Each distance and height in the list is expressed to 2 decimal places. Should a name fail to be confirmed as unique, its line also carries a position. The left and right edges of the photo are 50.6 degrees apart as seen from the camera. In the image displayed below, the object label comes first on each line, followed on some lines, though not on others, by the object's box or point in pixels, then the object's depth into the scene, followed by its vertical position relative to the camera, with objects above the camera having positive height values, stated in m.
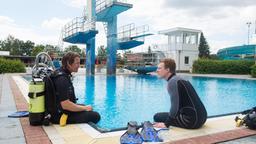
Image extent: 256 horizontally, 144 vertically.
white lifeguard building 31.55 +2.04
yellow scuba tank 3.97 -0.57
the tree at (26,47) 68.75 +4.15
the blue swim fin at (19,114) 4.67 -0.90
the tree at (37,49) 53.88 +2.91
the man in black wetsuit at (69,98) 3.80 -0.50
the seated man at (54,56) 21.27 +0.65
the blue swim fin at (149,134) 3.38 -0.90
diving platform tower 23.19 +2.76
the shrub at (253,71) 21.25 -0.68
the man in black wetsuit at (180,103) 3.81 -0.57
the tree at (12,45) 67.59 +4.67
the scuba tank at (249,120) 4.02 -0.87
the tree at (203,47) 53.88 +3.20
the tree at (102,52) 47.56 +2.55
